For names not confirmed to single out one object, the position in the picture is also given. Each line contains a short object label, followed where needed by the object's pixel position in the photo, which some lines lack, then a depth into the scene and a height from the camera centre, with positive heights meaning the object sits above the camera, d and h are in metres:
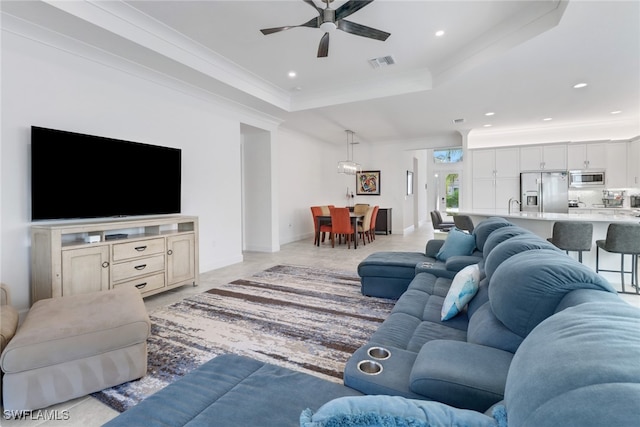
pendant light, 7.88 +1.15
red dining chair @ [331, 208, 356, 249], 6.75 -0.25
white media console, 2.74 -0.46
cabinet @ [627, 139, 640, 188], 6.40 +0.96
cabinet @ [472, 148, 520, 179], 7.33 +1.15
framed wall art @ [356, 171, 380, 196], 9.55 +0.87
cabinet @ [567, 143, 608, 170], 6.77 +1.20
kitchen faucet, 7.31 +0.22
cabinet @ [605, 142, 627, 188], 6.65 +0.96
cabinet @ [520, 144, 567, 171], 7.00 +1.21
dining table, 6.88 -0.24
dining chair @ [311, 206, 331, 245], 7.27 -0.39
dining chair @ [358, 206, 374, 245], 7.22 -0.32
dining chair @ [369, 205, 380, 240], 7.71 -0.34
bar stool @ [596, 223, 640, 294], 3.49 -0.34
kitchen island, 3.99 -0.26
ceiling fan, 2.67 +1.74
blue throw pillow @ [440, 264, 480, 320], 1.91 -0.53
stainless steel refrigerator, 6.98 +0.43
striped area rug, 2.13 -1.05
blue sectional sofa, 0.53 -0.44
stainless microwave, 6.80 +0.70
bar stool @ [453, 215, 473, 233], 5.07 -0.20
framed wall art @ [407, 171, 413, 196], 9.81 +0.91
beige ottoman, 1.66 -0.80
